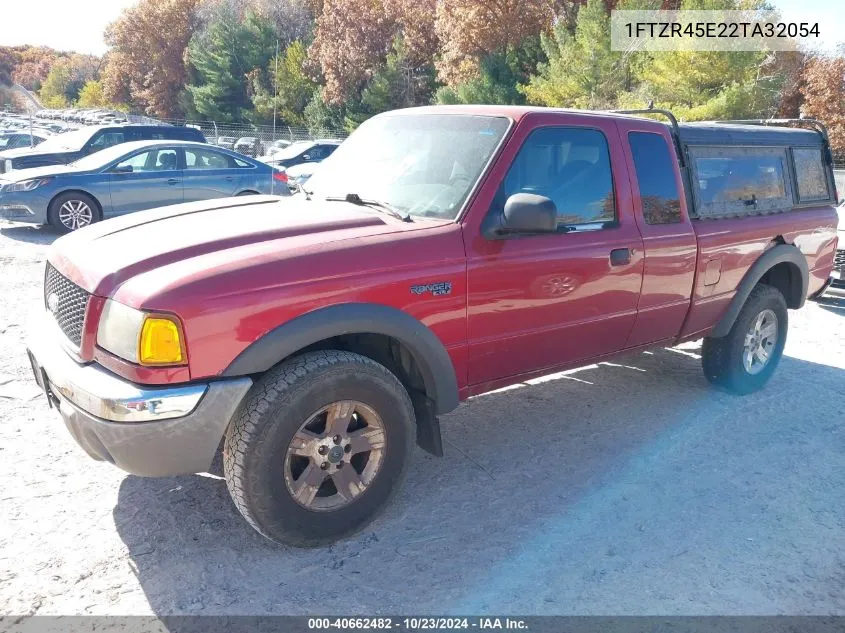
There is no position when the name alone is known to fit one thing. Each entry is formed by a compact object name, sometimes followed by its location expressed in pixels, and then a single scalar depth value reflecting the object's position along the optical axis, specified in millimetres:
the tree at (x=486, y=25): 38156
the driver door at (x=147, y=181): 10805
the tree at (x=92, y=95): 81562
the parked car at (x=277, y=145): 30325
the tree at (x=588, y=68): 31062
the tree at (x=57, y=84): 96500
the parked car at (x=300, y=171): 15836
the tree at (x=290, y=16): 59031
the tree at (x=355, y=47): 48938
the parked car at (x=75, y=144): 12789
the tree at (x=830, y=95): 29234
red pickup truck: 2785
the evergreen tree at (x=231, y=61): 55875
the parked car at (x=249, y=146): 30500
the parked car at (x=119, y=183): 10516
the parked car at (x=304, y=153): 19281
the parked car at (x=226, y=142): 31938
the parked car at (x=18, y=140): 21788
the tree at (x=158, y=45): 69812
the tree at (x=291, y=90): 53281
